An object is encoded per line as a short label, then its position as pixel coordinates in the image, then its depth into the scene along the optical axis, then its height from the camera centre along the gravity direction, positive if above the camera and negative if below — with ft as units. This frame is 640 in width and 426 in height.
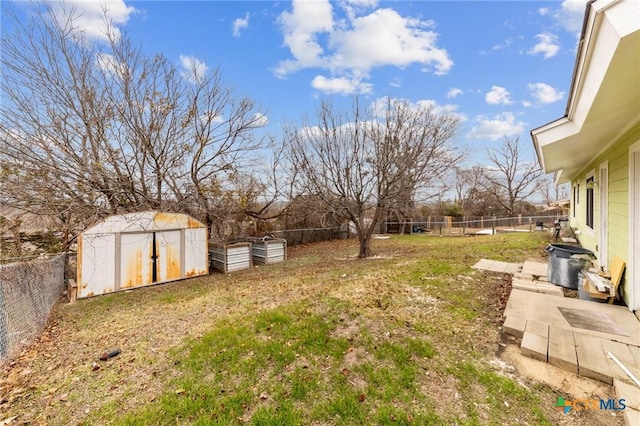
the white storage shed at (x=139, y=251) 22.17 -3.50
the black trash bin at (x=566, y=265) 15.42 -2.84
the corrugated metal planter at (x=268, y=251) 34.09 -4.74
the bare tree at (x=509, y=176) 82.17 +12.22
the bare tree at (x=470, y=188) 87.81 +9.17
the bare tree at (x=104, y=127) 23.77 +8.78
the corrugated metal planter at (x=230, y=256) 30.48 -4.91
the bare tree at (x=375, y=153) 31.19 +7.23
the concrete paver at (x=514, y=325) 10.68 -4.43
